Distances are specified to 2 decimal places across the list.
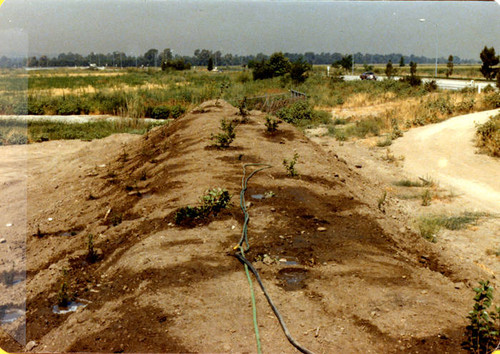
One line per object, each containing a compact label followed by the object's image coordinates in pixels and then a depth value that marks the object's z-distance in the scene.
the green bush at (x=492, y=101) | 16.61
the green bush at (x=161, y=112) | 21.88
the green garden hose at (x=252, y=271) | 3.29
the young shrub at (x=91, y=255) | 5.32
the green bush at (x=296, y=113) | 18.33
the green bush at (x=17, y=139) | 15.06
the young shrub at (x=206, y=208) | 5.70
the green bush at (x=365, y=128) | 15.75
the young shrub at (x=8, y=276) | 5.41
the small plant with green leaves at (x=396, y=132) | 14.78
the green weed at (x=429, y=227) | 6.63
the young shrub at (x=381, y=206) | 7.28
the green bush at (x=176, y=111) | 21.75
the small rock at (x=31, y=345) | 3.83
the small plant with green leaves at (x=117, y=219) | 6.39
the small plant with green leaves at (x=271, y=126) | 10.52
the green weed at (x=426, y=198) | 8.58
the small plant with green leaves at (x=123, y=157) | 10.98
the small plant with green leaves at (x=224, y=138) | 8.84
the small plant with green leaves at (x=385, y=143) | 14.06
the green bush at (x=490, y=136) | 11.29
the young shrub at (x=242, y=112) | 11.93
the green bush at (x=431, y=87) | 25.83
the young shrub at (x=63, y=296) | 4.36
